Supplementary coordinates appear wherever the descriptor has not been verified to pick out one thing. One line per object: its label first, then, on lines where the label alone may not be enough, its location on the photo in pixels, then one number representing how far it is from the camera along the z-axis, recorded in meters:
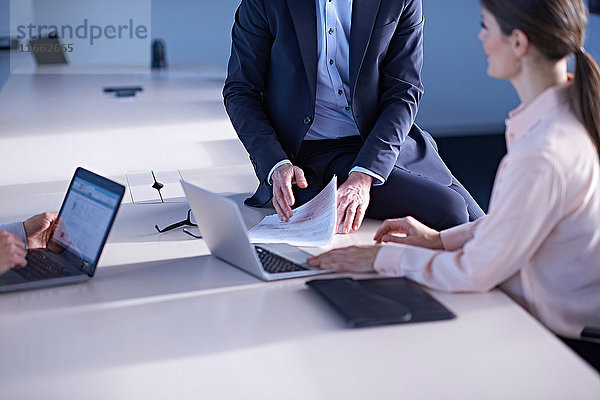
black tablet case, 2.64
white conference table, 2.44
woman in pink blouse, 2.69
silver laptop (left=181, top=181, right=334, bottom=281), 2.89
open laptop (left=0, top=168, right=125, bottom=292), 2.90
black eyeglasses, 3.34
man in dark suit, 3.49
